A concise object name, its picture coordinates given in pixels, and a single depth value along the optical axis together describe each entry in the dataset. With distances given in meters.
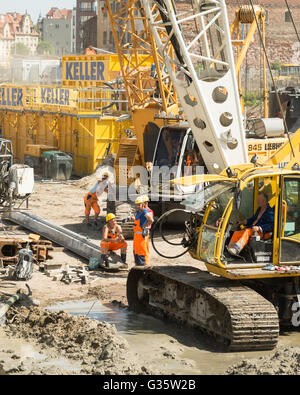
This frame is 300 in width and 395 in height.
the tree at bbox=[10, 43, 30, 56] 171.98
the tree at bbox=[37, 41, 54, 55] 170.25
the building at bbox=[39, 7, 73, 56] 187.00
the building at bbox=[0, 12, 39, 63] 179.86
